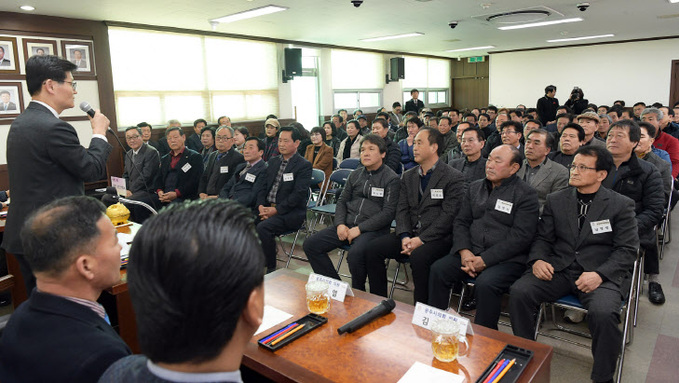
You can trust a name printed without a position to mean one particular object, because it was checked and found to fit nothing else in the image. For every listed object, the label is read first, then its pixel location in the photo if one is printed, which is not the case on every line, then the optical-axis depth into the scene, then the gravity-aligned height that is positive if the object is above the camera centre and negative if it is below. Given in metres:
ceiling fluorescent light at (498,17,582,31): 8.50 +1.80
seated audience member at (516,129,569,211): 3.45 -0.42
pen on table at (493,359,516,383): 1.38 -0.80
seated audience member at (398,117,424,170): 6.15 -0.33
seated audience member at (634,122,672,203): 3.73 -0.37
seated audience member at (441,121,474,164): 5.69 -0.43
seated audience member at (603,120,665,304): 3.08 -0.51
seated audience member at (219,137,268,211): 4.47 -0.51
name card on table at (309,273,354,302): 2.04 -0.75
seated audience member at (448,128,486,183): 3.95 -0.34
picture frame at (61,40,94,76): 6.57 +1.14
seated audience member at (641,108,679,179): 4.70 -0.32
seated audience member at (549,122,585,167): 3.95 -0.23
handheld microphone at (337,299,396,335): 1.72 -0.78
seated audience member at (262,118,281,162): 6.70 -0.20
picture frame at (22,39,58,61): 6.16 +1.19
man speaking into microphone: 2.10 -0.10
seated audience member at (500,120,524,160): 4.64 -0.16
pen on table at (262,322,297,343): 1.69 -0.79
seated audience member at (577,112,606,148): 4.43 -0.11
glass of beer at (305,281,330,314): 1.88 -0.73
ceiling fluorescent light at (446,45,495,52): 12.82 +2.02
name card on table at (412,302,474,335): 1.66 -0.75
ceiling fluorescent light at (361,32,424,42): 9.76 +1.86
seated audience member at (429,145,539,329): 2.71 -0.79
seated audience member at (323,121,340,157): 7.74 -0.26
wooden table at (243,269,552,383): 1.46 -0.81
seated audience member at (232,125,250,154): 6.17 -0.17
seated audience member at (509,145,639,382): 2.45 -0.78
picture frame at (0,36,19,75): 5.96 +1.04
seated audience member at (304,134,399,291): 3.48 -0.74
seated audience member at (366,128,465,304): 3.16 -0.72
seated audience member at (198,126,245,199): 5.04 -0.41
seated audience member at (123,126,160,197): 5.36 -0.42
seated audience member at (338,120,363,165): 6.87 -0.33
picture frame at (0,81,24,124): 6.07 +0.47
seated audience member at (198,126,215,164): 5.99 -0.17
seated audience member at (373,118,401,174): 5.41 -0.43
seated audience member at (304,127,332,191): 6.01 -0.43
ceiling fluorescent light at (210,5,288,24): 6.41 +1.66
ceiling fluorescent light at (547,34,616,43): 11.09 +1.94
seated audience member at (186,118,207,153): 7.61 -0.18
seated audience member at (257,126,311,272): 4.05 -0.66
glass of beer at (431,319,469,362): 1.50 -0.74
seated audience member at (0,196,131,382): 1.08 -0.46
